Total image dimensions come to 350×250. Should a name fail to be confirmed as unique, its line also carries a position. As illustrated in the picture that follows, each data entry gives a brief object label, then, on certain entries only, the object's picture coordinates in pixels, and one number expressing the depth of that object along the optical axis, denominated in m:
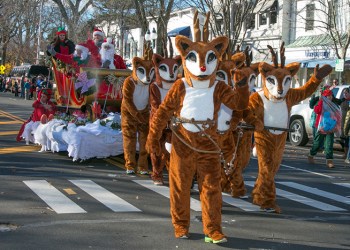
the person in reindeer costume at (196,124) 6.04
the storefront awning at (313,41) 30.35
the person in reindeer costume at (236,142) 7.73
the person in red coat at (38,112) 13.35
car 16.09
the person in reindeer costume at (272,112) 7.41
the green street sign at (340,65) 21.36
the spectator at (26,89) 39.09
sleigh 13.36
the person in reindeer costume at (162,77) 8.69
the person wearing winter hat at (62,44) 14.45
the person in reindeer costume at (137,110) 10.08
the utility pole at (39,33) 50.84
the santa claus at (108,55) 13.80
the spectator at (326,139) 12.55
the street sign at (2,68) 53.97
